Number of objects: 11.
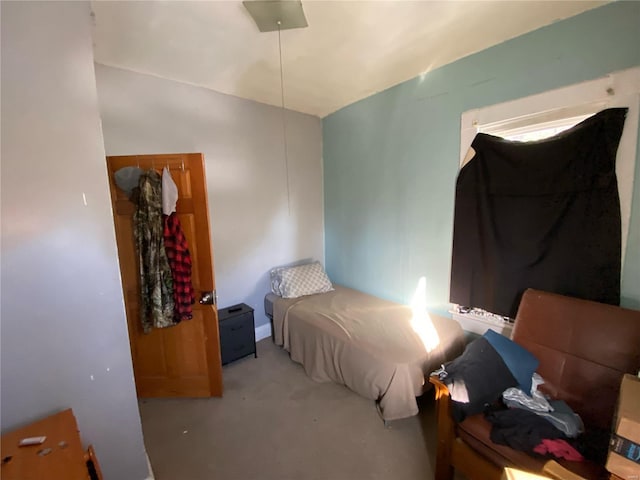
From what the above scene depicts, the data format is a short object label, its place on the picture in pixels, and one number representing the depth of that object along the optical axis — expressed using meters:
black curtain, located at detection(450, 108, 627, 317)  1.61
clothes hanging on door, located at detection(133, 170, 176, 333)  1.88
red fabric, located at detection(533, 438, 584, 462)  1.13
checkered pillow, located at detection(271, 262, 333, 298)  2.98
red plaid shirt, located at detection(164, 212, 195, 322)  1.94
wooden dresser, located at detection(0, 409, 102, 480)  0.84
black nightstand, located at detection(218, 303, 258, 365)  2.55
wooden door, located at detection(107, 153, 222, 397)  1.95
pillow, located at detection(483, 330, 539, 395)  1.48
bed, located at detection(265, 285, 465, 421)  1.85
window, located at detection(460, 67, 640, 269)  1.52
